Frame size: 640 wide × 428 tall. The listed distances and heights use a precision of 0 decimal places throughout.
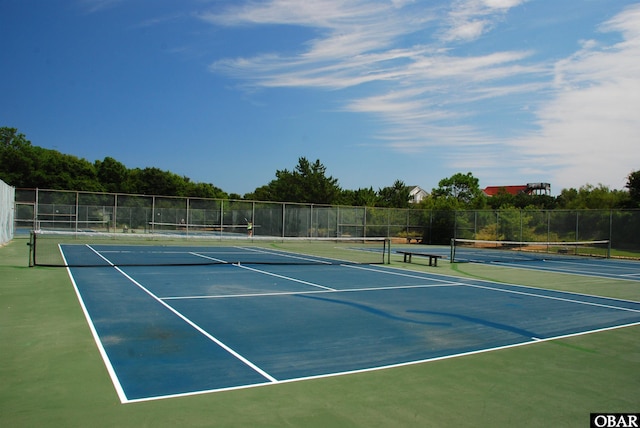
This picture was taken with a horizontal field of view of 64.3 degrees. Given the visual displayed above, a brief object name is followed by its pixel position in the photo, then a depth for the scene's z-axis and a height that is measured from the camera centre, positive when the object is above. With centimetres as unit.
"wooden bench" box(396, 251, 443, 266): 1973 -169
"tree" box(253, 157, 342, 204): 6047 +342
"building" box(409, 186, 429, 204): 11981 +621
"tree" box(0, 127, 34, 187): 5688 +451
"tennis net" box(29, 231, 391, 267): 1798 -183
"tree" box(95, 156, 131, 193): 6244 +431
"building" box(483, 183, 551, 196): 11875 +777
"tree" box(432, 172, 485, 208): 7954 +519
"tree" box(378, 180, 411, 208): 5741 +182
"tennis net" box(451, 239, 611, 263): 2491 -187
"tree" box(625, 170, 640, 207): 3584 +255
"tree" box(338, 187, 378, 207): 5622 +221
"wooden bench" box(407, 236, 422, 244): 3928 -168
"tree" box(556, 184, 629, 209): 3762 +184
